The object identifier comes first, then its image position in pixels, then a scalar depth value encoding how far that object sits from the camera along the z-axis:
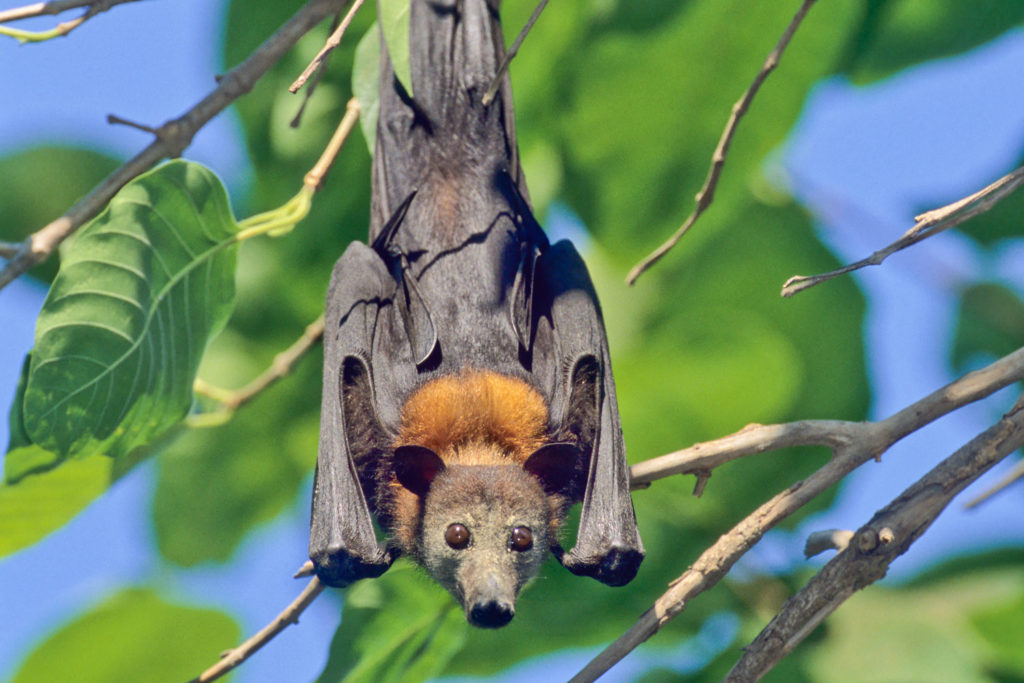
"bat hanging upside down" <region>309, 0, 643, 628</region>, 5.98
